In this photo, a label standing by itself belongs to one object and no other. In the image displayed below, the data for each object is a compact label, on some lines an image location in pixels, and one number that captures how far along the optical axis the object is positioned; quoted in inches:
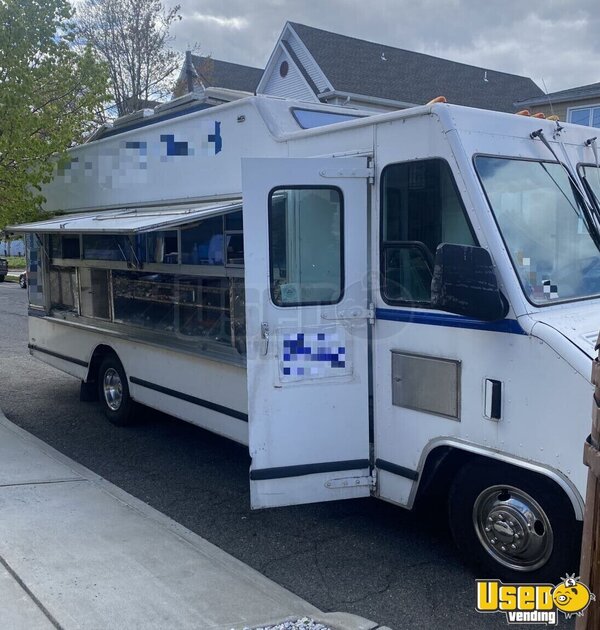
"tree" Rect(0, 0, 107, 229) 285.6
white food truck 132.7
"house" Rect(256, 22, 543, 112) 821.9
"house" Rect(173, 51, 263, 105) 974.4
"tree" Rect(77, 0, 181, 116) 936.9
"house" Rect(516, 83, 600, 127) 765.1
